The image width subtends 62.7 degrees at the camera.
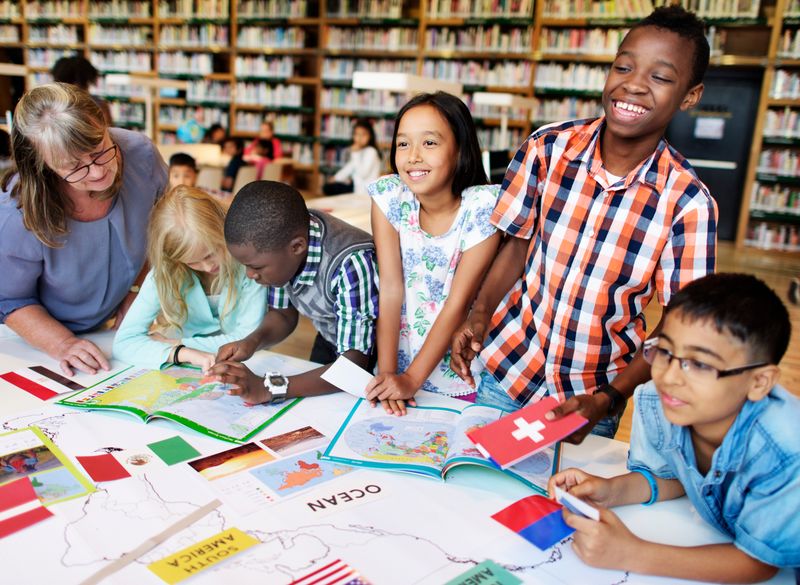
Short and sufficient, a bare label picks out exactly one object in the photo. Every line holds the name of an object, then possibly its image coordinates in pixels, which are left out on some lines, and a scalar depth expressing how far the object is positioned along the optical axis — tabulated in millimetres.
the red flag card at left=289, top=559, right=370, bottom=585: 827
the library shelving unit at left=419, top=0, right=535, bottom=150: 7199
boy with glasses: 844
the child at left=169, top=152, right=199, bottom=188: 4406
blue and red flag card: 945
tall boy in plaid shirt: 1146
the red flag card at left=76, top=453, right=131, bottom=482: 1057
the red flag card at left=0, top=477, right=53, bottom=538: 925
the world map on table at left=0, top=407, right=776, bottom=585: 844
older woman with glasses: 1433
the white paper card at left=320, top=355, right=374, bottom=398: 1354
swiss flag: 1001
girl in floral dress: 1443
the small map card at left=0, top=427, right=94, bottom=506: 1010
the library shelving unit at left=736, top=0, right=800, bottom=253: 6293
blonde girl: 1514
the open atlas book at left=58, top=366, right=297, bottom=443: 1239
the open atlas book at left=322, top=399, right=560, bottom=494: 1085
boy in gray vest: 1358
